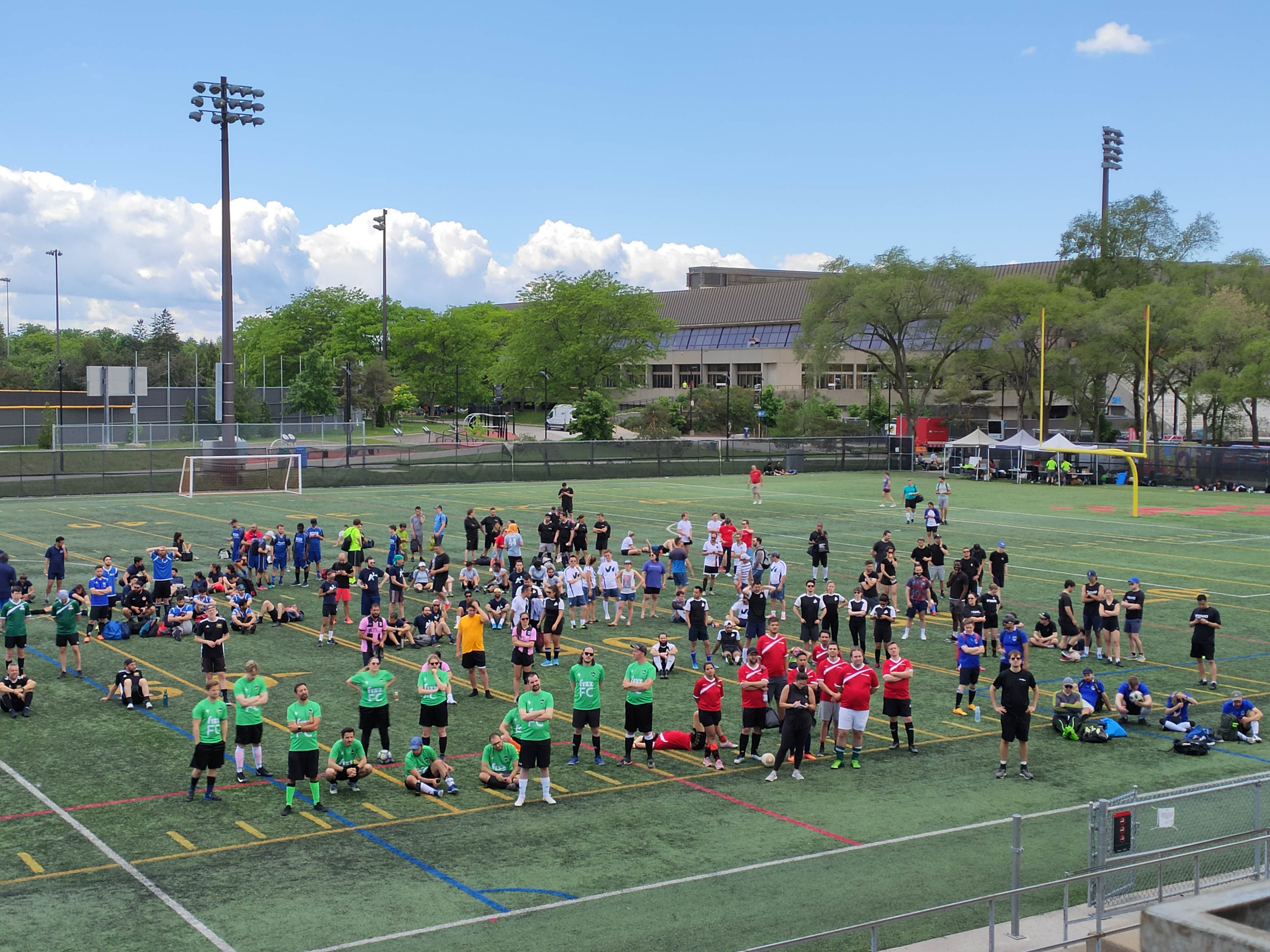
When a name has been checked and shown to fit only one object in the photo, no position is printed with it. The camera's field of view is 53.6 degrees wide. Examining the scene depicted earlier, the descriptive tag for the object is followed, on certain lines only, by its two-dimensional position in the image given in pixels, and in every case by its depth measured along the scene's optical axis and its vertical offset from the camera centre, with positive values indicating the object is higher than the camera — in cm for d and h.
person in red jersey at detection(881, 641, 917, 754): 1703 -362
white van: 10775 +27
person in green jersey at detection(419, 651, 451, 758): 1616 -358
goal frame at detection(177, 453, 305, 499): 5262 -241
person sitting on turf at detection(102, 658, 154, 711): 1917 -418
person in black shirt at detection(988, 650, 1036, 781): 1577 -351
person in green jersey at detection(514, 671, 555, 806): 1472 -367
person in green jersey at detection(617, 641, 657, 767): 1622 -359
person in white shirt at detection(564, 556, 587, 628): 2533 -333
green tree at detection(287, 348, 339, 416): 8969 +177
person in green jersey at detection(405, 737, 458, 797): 1513 -430
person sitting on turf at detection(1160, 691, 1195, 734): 1797 -413
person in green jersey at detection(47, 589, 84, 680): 2062 -339
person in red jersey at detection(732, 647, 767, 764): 1634 -363
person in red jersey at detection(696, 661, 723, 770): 1644 -374
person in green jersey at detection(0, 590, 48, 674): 2005 -343
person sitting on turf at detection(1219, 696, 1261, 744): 1781 -413
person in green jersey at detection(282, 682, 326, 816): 1465 -384
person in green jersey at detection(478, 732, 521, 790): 1552 -422
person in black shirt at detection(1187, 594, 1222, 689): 2059 -334
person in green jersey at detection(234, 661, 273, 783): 1530 -364
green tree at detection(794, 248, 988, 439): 8469 +791
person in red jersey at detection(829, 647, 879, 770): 1642 -365
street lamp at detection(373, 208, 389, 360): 10138 +948
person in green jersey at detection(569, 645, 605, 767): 1633 -355
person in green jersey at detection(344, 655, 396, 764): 1602 -364
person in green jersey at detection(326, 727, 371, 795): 1514 -418
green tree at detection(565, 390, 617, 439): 8669 +34
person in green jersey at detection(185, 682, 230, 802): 1472 -375
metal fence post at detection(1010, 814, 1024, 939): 1032 -369
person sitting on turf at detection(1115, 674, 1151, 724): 1870 -413
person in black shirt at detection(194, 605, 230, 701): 1934 -348
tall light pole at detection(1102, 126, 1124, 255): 8894 +1948
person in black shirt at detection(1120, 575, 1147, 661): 2245 -342
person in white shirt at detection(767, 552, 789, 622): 2603 -317
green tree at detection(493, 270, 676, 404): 11075 +779
